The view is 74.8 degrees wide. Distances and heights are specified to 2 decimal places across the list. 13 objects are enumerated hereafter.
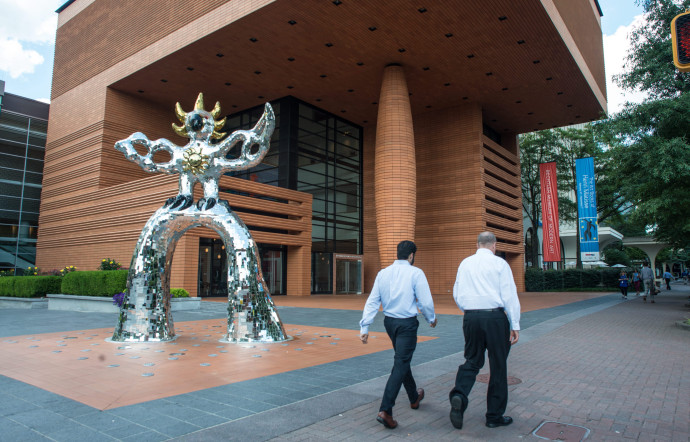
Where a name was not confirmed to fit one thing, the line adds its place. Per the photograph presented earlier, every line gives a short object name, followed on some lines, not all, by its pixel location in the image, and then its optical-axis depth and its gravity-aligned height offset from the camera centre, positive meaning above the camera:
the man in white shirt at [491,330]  3.77 -0.42
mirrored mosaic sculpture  7.87 +0.64
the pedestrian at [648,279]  19.55 +0.02
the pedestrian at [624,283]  21.31 -0.17
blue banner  23.81 +3.82
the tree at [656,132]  13.17 +4.64
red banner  27.25 +4.15
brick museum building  18.81 +9.72
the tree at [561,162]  33.25 +9.16
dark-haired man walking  3.83 -0.28
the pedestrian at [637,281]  24.45 -0.09
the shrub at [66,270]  18.22 +0.31
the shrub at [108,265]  17.47 +0.49
